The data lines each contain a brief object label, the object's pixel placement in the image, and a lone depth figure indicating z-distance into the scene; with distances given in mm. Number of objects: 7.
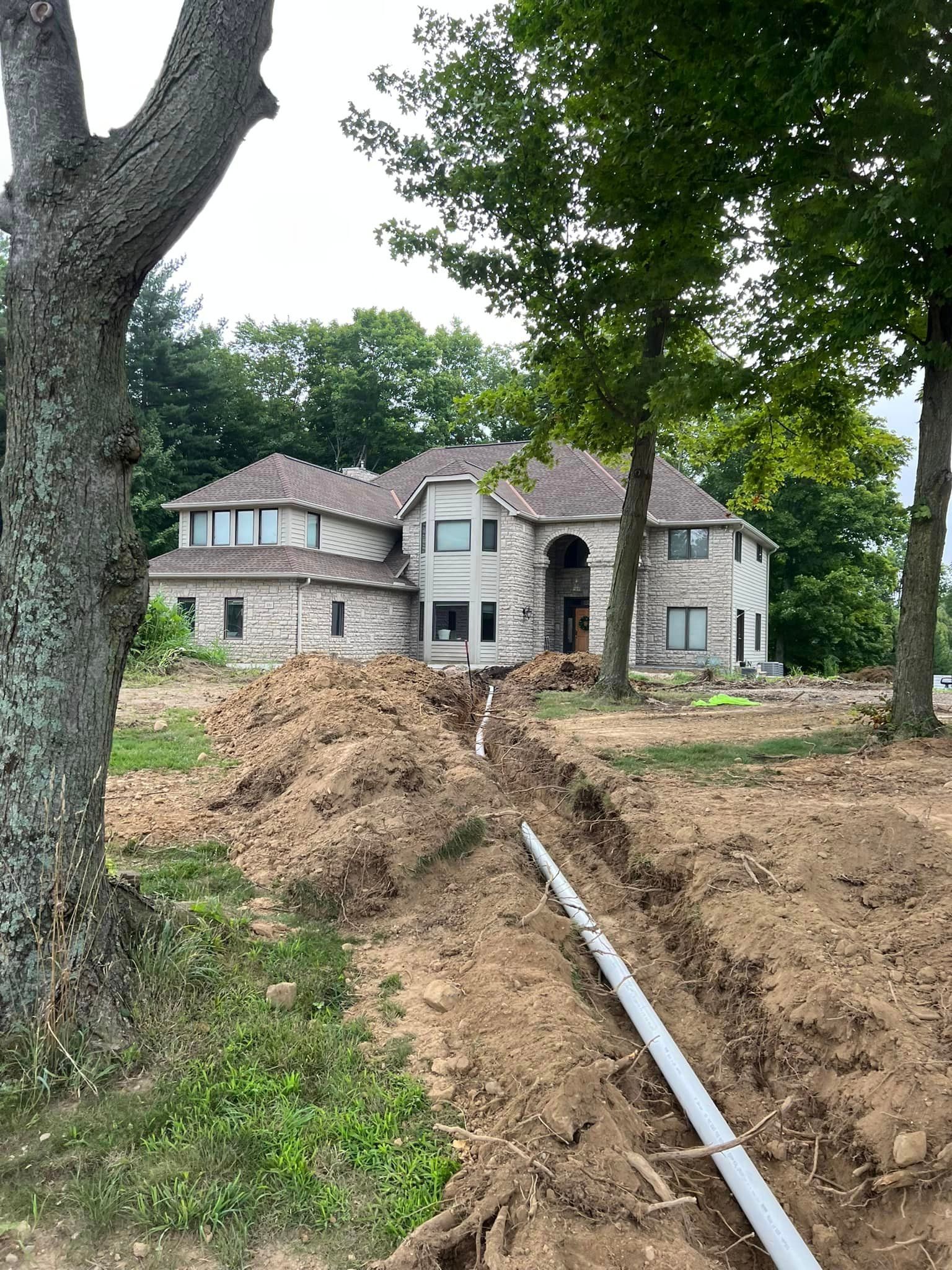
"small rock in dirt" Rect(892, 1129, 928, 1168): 2945
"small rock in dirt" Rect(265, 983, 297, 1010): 3768
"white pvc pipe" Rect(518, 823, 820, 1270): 2670
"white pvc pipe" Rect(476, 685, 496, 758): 10319
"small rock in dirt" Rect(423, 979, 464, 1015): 3877
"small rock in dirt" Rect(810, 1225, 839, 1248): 2873
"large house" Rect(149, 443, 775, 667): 26531
